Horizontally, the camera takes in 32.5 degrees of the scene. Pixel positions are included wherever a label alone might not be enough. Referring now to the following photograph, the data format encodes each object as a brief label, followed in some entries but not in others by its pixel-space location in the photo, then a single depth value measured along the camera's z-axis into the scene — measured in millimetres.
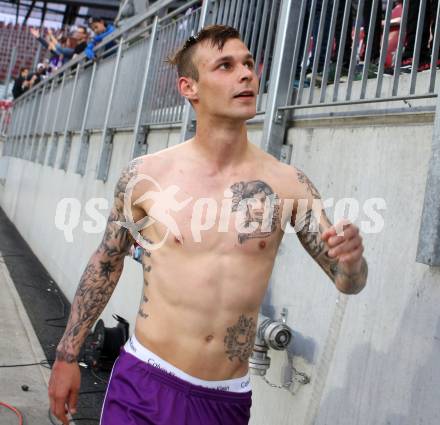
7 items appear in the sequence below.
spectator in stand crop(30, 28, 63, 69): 19688
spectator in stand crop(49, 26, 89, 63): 15711
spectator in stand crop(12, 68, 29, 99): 25047
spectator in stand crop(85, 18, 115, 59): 12197
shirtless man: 2992
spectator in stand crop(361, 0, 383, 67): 4453
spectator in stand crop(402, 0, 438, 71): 4016
